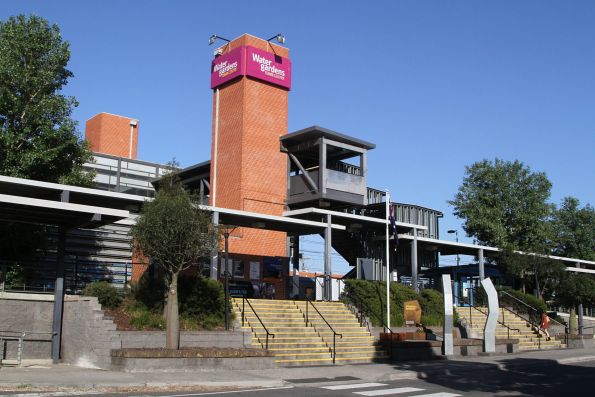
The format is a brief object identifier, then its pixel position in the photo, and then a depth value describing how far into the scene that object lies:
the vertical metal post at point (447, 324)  24.86
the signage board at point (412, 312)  28.57
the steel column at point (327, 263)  29.78
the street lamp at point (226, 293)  21.44
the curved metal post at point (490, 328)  26.00
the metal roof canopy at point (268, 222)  26.46
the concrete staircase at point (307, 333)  22.00
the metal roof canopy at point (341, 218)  30.74
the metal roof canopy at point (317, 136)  32.16
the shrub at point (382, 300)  28.06
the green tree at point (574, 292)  36.03
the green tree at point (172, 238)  18.89
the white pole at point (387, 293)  26.49
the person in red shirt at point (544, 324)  32.73
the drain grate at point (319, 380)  16.80
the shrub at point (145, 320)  20.05
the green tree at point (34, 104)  24.41
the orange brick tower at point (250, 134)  32.50
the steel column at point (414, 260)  33.94
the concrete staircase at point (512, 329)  30.56
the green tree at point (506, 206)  43.19
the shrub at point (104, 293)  20.69
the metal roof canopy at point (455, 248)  36.31
